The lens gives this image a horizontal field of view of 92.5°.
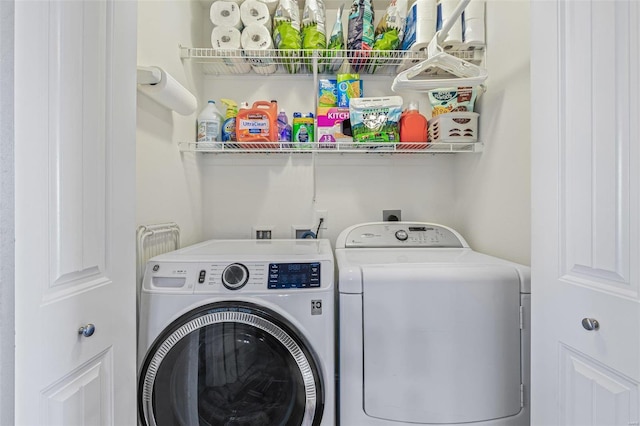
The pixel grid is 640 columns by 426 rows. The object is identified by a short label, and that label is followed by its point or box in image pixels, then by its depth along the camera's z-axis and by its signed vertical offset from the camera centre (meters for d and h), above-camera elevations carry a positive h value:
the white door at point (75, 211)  0.57 +0.00
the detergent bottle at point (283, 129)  1.74 +0.48
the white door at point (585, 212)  0.64 +0.00
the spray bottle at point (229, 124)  1.73 +0.50
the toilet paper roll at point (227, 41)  1.65 +0.93
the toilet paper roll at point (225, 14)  1.65 +1.07
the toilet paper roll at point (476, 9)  1.59 +1.05
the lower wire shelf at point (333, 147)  1.65 +0.37
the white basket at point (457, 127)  1.62 +0.46
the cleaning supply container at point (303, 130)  1.73 +0.47
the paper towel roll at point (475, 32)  1.60 +0.95
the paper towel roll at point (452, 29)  1.58 +0.97
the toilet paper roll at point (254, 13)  1.66 +1.09
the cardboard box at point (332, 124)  1.70 +0.49
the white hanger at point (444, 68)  1.26 +0.61
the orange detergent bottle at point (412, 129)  1.68 +0.46
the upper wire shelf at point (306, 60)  1.66 +0.87
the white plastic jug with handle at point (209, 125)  1.70 +0.49
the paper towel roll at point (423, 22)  1.60 +1.00
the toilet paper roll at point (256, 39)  1.64 +0.94
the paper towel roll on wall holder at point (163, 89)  1.18 +0.51
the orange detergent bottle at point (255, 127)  1.63 +0.46
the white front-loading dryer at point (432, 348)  1.09 -0.48
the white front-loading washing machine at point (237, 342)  1.08 -0.46
